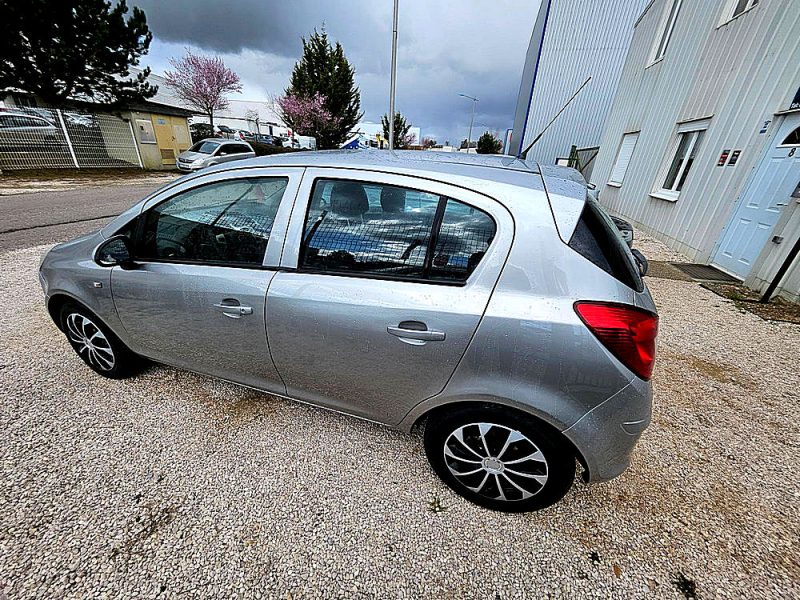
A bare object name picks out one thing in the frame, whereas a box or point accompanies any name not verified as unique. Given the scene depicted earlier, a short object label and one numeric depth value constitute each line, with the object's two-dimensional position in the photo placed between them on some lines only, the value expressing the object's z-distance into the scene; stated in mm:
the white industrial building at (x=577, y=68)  15336
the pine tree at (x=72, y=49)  13289
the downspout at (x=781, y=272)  3957
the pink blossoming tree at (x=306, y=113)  27266
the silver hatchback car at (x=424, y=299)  1332
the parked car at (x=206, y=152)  13578
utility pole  10117
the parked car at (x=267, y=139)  32691
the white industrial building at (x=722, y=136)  4480
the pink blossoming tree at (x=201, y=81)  26562
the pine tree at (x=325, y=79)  27688
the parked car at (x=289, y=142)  32094
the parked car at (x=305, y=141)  31406
